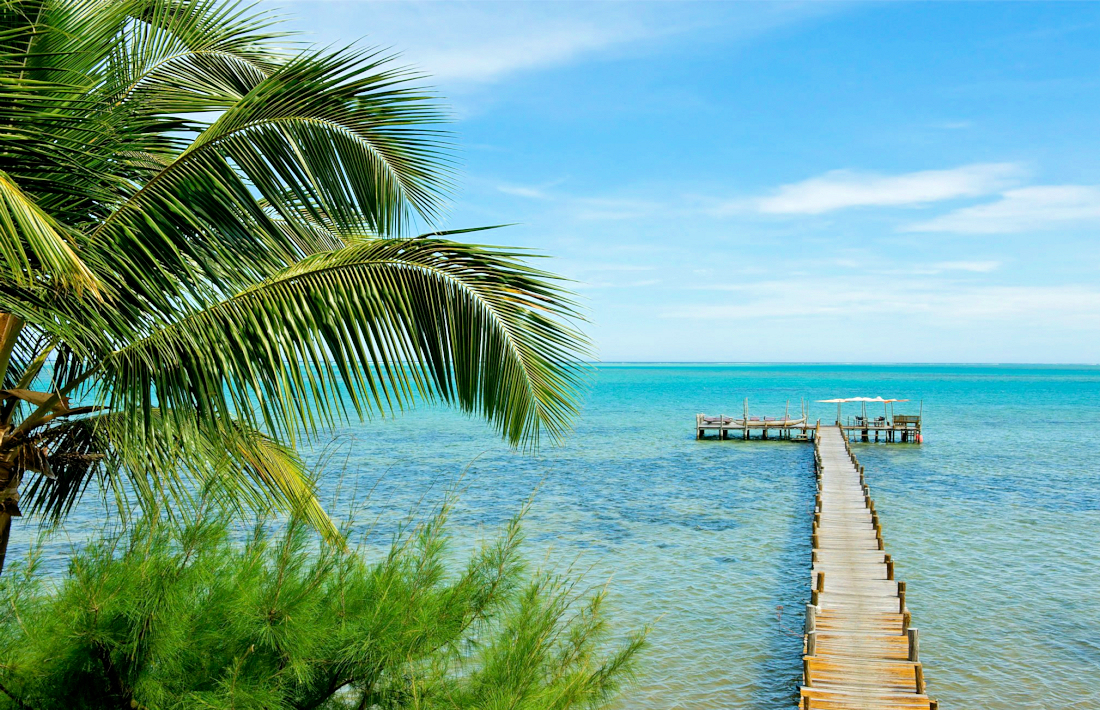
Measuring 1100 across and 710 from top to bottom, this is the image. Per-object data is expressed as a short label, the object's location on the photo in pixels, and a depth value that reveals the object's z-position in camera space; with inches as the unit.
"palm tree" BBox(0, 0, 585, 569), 150.7
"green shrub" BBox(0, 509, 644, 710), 168.2
